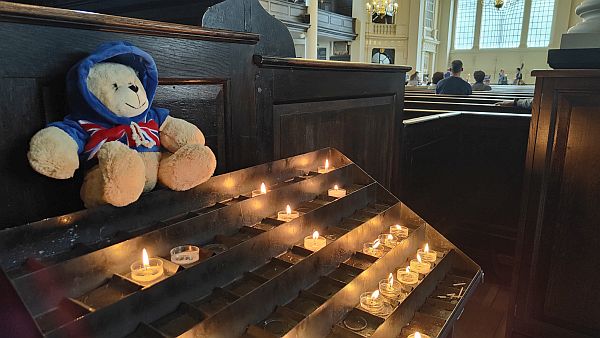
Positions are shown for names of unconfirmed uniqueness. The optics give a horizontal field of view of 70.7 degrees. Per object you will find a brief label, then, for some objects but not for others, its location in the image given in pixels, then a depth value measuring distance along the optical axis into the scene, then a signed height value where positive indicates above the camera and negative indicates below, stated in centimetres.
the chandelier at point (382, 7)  1444 +250
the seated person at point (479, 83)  841 -4
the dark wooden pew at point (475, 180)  285 -69
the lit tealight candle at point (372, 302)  92 -48
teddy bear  82 -13
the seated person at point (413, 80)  1291 +1
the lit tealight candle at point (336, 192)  126 -33
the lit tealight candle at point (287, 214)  108 -34
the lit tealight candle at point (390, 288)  99 -49
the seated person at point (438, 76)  808 +9
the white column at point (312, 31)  1177 +134
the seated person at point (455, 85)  597 -6
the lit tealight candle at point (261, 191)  110 -29
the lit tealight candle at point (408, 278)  104 -49
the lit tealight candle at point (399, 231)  120 -42
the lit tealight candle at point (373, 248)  110 -44
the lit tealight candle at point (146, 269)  75 -34
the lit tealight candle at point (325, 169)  134 -28
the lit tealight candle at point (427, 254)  115 -47
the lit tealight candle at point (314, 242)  102 -39
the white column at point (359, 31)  1510 +171
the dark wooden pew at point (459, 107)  358 -24
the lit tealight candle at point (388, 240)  115 -43
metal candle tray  67 -36
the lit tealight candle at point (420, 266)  110 -48
